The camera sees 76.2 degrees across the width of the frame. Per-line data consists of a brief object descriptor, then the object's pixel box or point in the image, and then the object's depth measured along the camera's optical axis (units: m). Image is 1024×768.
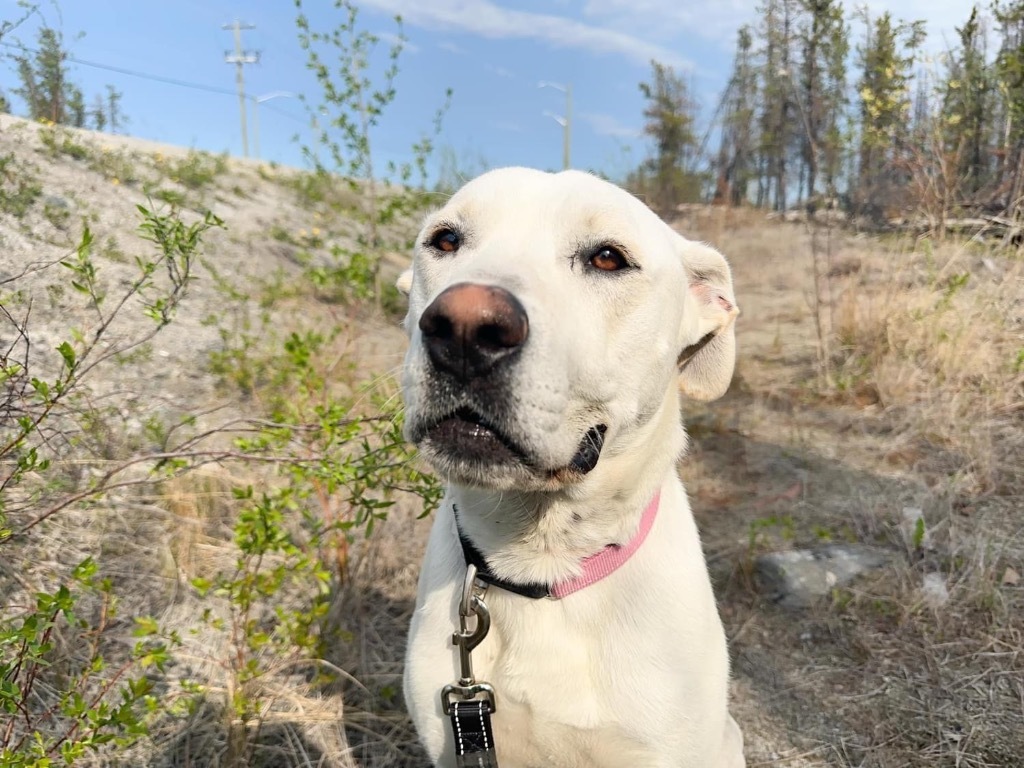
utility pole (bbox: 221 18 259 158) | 32.41
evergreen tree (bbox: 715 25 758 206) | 14.60
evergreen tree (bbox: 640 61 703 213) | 16.45
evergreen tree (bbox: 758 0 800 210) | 14.51
